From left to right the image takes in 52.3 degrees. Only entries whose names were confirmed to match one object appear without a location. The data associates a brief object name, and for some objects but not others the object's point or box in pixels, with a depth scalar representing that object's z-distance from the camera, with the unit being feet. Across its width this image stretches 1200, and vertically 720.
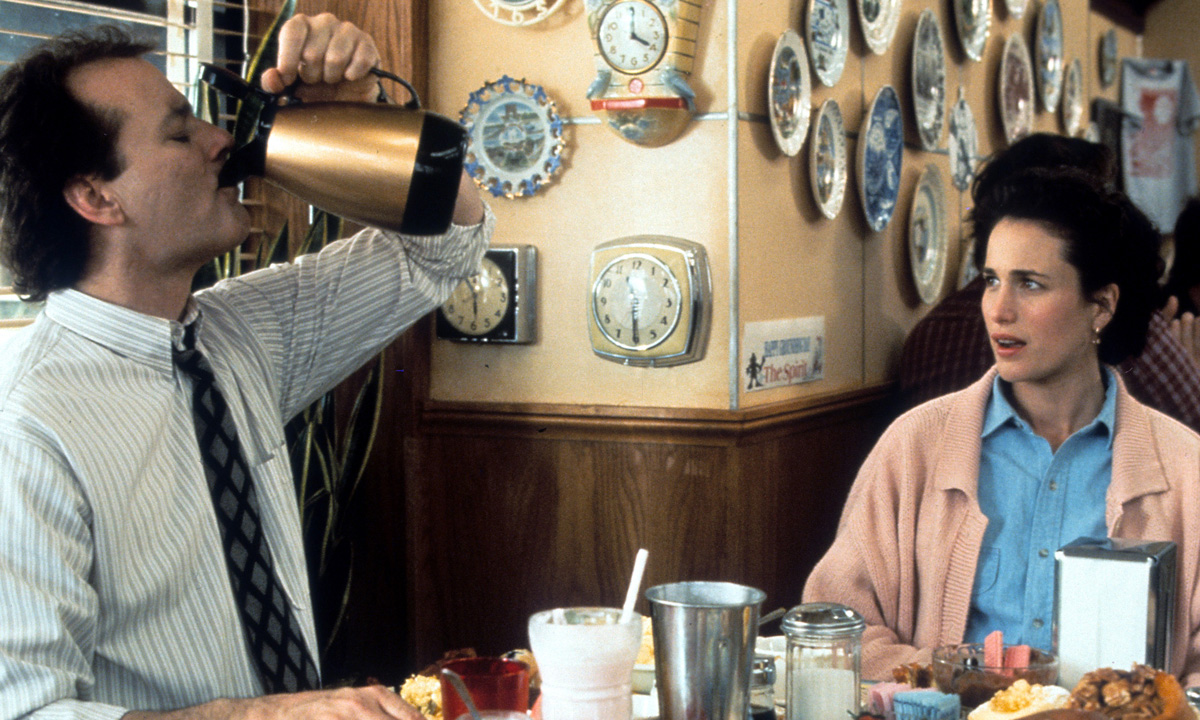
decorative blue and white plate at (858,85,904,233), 12.09
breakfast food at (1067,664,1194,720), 4.22
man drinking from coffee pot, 4.58
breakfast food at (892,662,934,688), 5.10
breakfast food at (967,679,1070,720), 4.37
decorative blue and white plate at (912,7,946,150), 13.58
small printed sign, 9.79
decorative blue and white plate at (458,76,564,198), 9.88
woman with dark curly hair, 6.72
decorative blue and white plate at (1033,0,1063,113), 17.83
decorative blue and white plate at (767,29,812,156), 10.04
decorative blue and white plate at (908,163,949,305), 13.76
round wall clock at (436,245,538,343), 10.02
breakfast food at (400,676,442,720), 4.85
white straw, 3.96
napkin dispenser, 4.81
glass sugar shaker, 4.60
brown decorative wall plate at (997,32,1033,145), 16.58
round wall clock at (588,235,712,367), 9.44
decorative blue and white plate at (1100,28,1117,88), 21.94
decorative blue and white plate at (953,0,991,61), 14.76
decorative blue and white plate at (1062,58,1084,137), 19.58
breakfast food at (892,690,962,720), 4.48
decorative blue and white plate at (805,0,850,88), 10.92
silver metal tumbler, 4.05
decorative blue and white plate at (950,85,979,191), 15.11
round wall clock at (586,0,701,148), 9.25
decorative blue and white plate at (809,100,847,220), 10.95
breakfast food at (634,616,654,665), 5.24
